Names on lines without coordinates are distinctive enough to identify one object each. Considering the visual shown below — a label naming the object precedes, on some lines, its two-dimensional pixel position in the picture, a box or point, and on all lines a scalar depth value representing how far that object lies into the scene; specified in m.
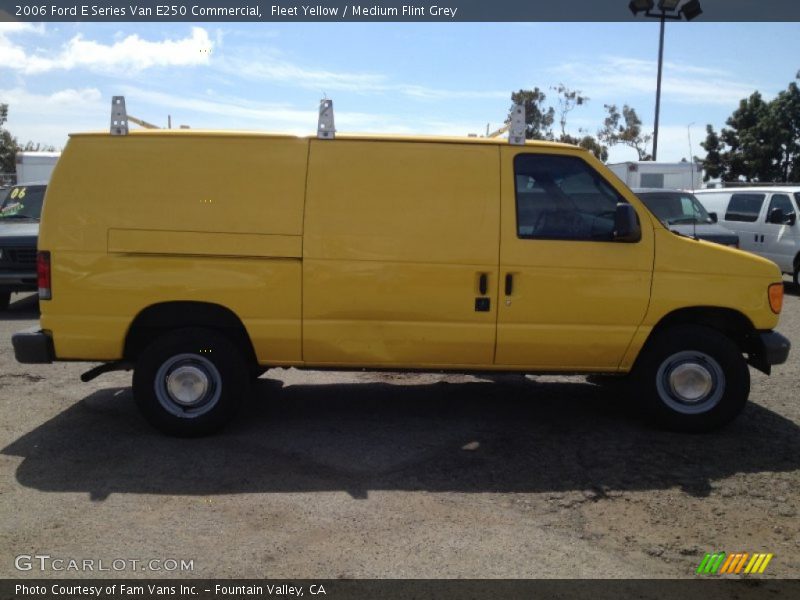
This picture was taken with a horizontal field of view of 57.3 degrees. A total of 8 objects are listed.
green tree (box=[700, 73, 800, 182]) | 31.77
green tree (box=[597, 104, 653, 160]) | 39.56
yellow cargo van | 5.34
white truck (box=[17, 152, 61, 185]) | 20.31
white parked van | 14.17
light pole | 13.38
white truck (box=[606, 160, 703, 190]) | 20.66
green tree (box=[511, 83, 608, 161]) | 33.12
